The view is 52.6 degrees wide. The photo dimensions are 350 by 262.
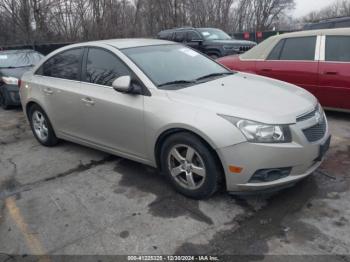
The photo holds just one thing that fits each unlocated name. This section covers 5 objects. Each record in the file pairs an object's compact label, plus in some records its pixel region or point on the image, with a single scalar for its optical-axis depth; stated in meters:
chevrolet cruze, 3.15
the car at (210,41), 12.38
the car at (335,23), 10.76
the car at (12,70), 8.06
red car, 5.72
